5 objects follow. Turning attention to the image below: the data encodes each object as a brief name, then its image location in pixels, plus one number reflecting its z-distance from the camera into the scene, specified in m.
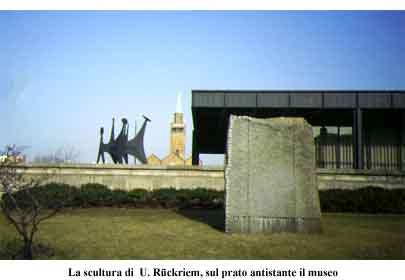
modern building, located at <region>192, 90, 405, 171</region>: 24.64
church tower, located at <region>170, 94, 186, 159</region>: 107.75
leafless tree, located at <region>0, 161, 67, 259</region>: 7.40
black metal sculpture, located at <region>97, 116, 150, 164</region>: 27.36
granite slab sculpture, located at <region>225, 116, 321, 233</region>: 10.26
